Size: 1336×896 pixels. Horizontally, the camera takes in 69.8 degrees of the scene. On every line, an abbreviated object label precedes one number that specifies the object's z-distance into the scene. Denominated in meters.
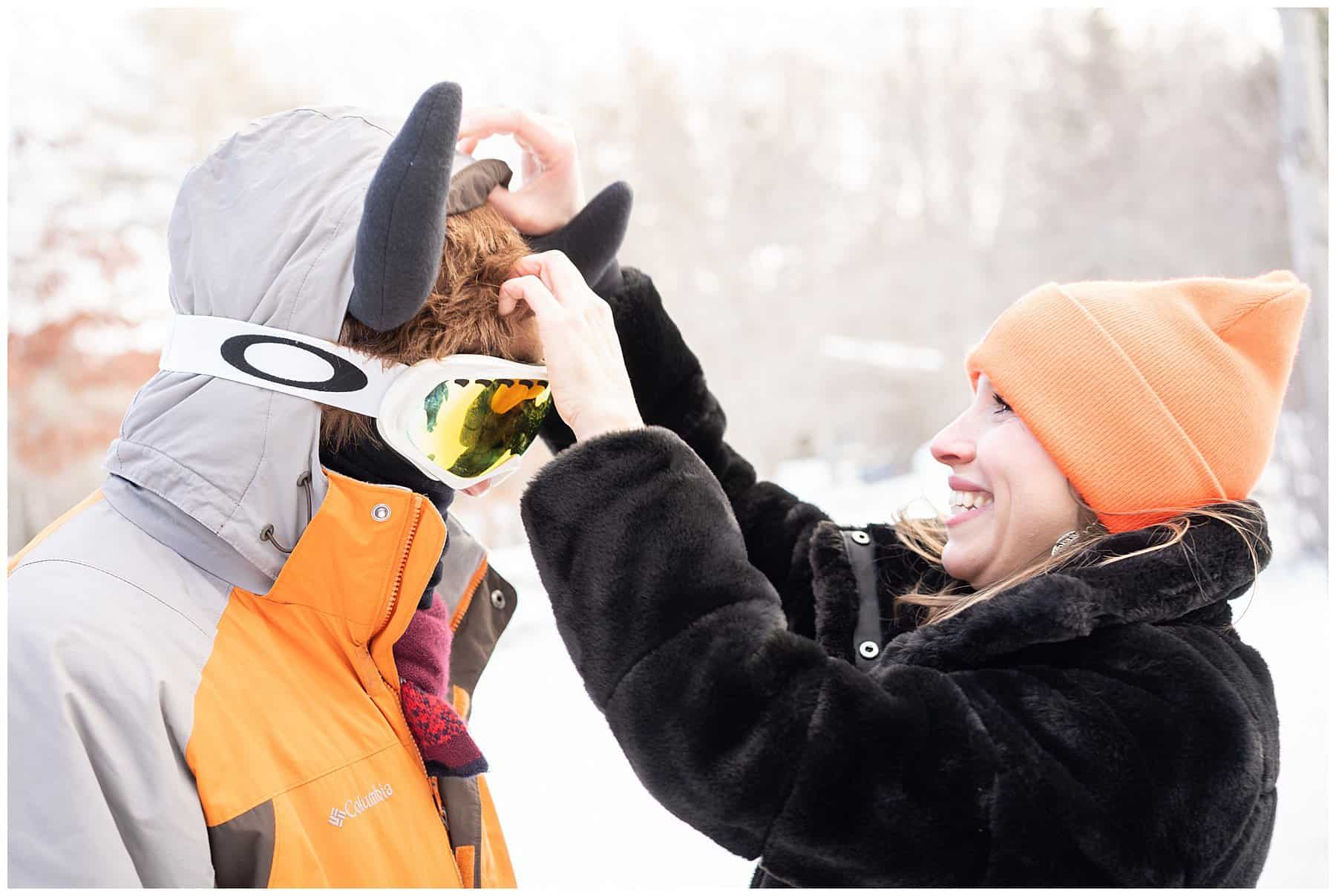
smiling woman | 1.01
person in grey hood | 0.94
